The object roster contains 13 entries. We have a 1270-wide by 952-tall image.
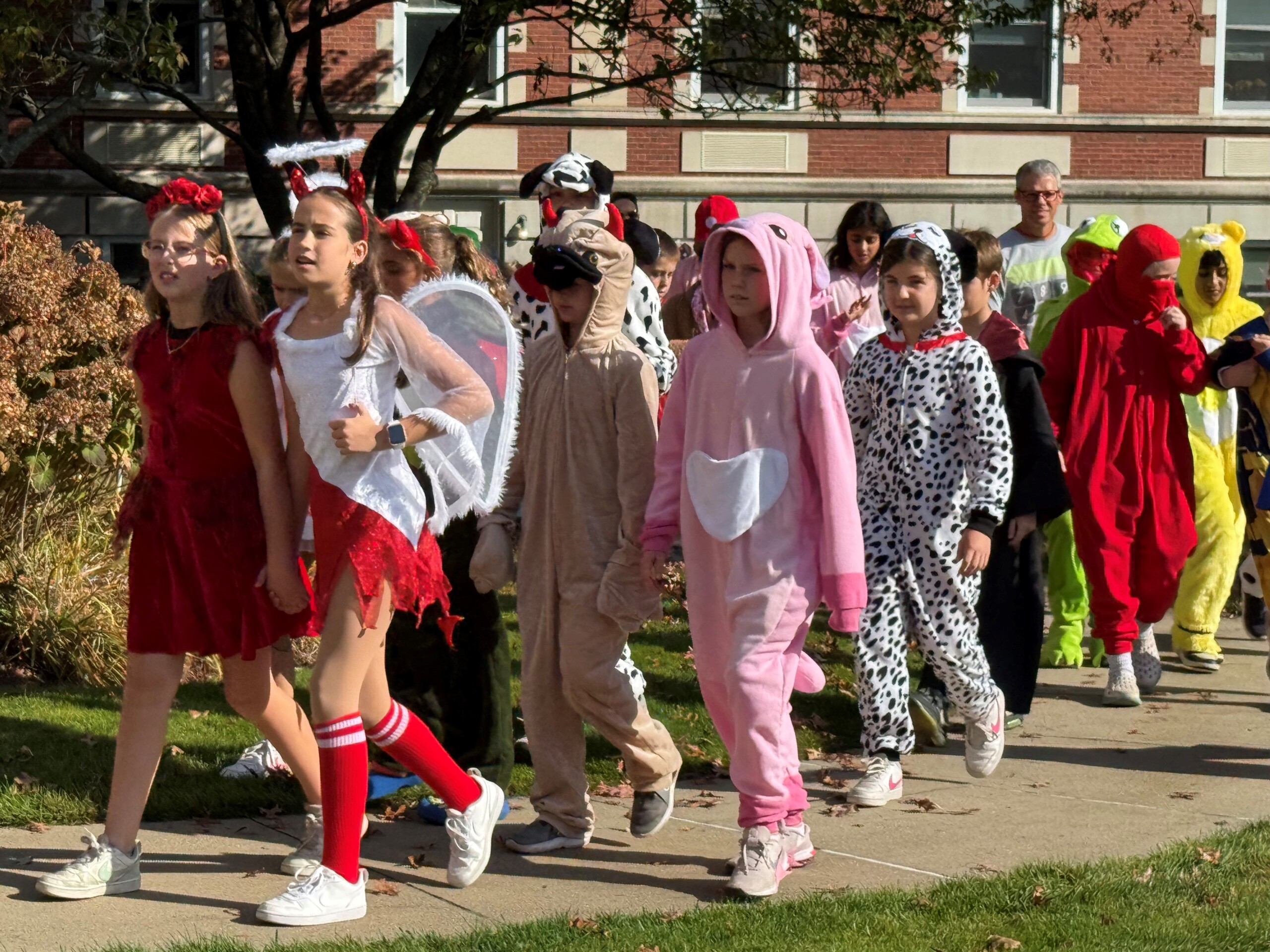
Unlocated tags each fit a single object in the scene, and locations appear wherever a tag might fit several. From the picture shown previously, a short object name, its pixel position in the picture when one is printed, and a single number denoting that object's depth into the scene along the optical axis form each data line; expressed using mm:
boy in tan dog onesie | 5480
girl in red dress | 4988
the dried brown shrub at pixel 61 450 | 7887
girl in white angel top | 4828
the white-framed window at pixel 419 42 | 22172
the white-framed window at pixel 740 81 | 16453
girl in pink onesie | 5121
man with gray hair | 10172
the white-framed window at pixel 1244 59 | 24453
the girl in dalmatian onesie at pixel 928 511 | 6273
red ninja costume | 8172
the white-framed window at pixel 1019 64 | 23609
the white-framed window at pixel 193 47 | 21578
